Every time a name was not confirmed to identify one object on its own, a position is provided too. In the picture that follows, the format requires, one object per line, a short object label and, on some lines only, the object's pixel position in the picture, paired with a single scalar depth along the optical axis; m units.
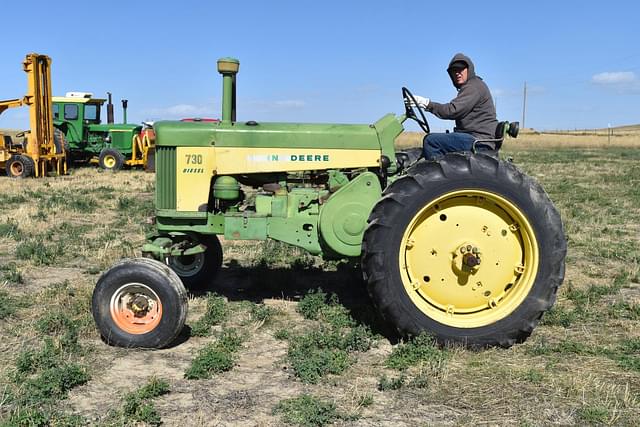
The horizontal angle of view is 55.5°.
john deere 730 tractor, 4.63
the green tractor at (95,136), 21.73
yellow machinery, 17.78
